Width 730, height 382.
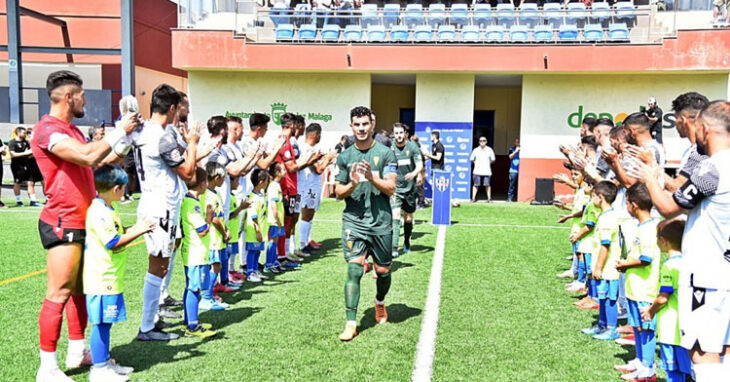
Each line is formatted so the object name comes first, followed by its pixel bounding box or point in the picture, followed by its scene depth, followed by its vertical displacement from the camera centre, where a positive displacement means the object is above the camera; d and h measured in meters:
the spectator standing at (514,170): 20.30 -0.62
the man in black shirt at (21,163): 15.45 -0.46
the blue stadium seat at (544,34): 19.14 +3.78
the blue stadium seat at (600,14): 19.28 +4.44
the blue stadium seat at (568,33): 18.98 +3.77
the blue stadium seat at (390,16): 20.48 +4.55
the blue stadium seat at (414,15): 20.38 +4.58
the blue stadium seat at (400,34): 19.80 +3.82
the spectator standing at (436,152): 17.03 -0.04
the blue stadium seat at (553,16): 19.49 +4.42
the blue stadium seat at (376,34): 19.94 +3.84
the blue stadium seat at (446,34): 19.73 +3.83
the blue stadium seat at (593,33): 18.93 +3.78
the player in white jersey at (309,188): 9.70 -0.66
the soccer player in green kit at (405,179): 9.99 -0.48
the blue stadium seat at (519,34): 19.46 +3.80
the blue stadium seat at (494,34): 19.39 +3.80
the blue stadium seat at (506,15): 19.97 +4.53
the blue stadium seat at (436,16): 20.31 +4.55
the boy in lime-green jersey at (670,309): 3.82 -1.01
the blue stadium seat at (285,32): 19.98 +3.88
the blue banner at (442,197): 13.62 -1.05
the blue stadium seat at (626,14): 19.23 +4.45
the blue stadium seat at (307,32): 19.95 +3.87
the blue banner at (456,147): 20.11 +0.12
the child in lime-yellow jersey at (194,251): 5.50 -0.96
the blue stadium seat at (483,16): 20.08 +4.51
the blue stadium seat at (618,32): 18.86 +3.79
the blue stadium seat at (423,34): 19.83 +3.84
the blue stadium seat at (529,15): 19.73 +4.51
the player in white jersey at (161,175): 5.09 -0.24
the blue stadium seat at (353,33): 19.97 +3.88
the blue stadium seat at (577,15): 19.36 +4.41
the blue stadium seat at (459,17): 20.20 +4.51
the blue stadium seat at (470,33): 19.44 +3.83
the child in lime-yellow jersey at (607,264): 5.48 -1.02
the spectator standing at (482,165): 19.75 -0.46
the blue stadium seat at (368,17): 20.41 +4.51
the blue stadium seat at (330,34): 20.02 +3.83
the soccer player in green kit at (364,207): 5.71 -0.56
